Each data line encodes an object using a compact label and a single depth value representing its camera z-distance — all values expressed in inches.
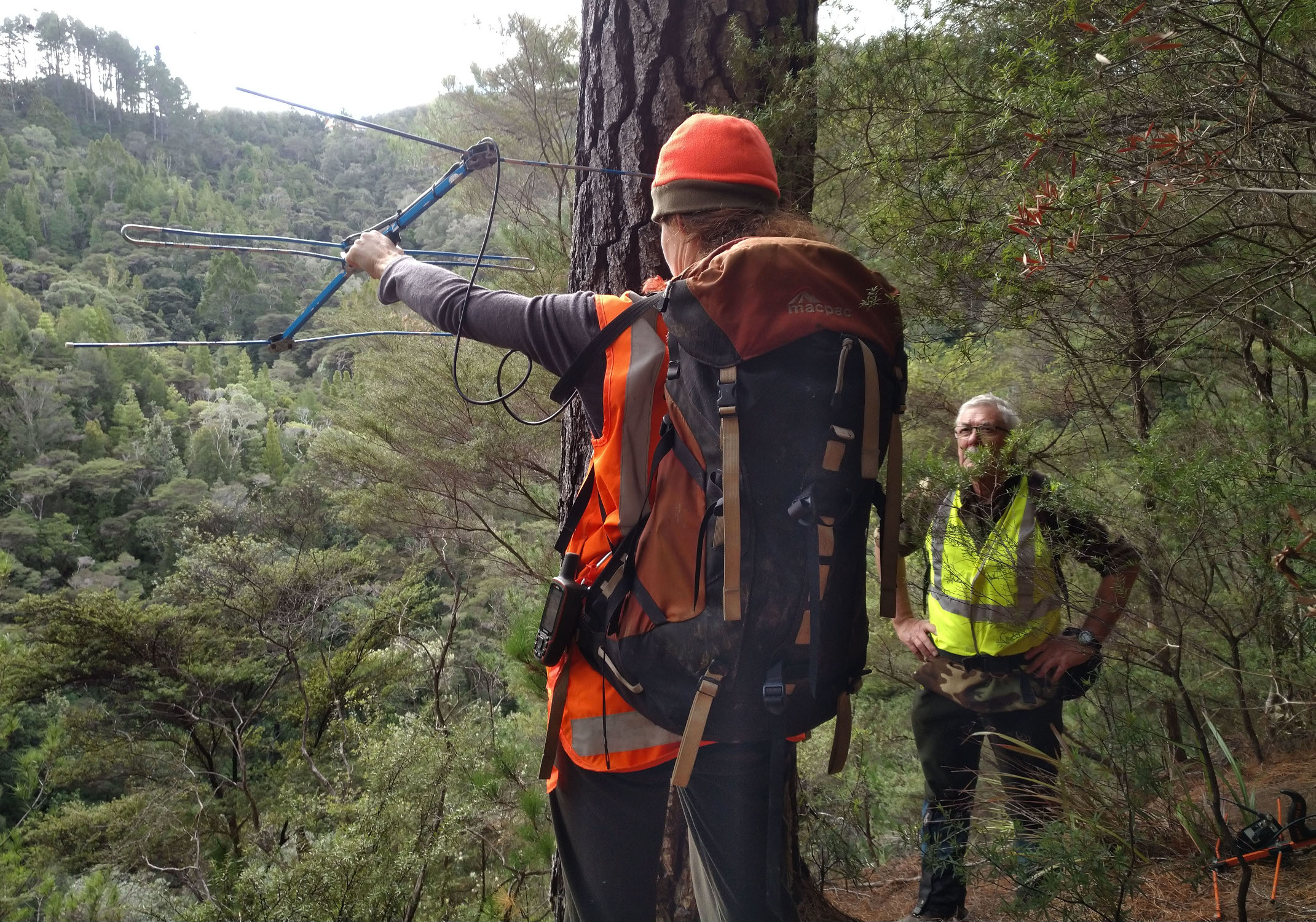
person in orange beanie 41.9
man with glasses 65.3
